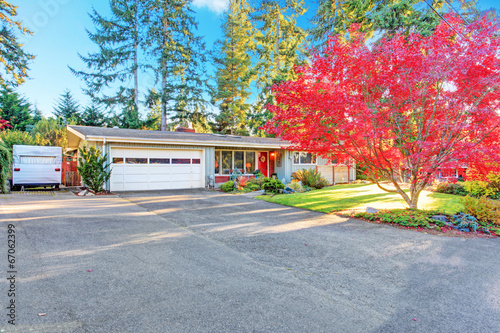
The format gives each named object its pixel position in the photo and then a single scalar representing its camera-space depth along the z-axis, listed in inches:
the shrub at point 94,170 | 434.9
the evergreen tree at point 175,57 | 974.4
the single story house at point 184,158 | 481.7
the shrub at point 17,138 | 545.6
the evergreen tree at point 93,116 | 920.3
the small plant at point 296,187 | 520.1
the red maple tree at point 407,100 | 235.9
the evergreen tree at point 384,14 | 604.1
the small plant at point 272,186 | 493.8
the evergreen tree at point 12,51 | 458.5
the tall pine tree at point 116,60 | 942.4
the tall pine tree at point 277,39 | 989.2
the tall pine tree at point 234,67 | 1086.4
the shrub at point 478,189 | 410.5
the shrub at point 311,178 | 582.6
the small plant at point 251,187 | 522.6
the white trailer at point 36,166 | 467.7
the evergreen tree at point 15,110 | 887.7
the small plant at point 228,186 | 518.0
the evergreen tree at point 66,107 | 1024.9
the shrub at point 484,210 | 254.2
